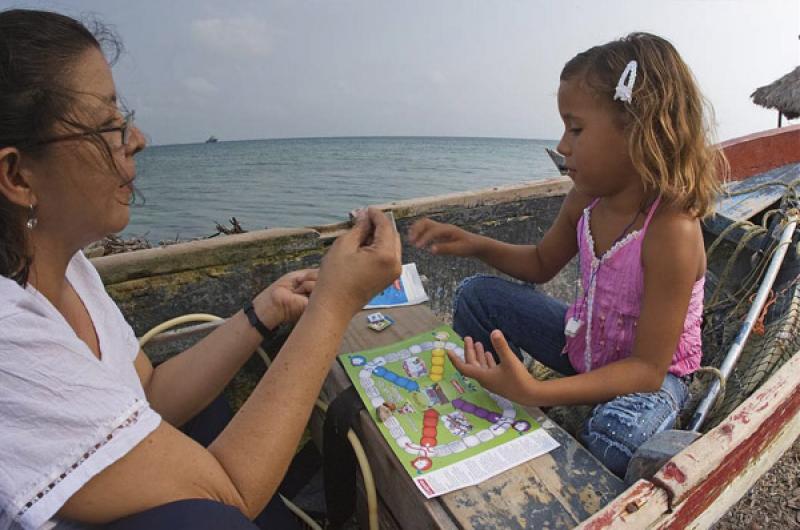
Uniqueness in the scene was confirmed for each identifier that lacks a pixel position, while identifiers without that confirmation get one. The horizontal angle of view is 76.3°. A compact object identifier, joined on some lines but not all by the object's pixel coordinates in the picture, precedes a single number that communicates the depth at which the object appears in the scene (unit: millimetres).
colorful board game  1278
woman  803
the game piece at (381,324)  1975
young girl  1458
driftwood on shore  4080
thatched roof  8562
